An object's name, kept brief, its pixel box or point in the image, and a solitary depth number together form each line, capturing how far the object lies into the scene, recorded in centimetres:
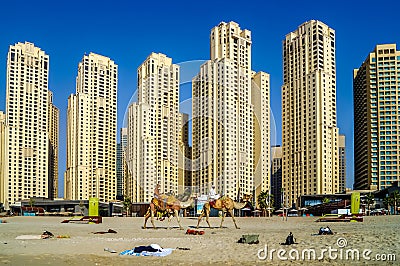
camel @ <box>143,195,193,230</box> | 3297
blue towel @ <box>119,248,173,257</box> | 1803
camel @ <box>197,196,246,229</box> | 3228
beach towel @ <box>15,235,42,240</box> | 2673
